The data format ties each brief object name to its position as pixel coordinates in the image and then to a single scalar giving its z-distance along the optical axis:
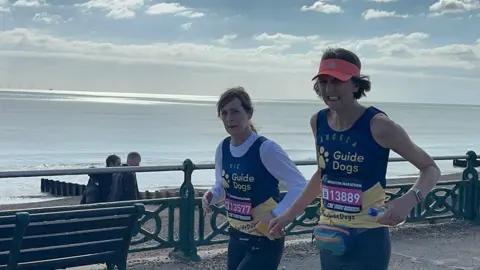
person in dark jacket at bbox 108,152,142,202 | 9.96
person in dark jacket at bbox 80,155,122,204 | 10.10
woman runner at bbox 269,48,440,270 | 3.46
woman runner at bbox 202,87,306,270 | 4.24
